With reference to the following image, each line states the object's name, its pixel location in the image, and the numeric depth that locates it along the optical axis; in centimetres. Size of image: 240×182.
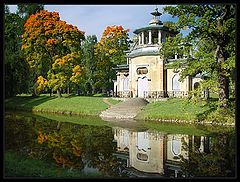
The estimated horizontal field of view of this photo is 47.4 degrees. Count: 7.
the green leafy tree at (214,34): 1545
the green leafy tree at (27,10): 3468
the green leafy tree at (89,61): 4156
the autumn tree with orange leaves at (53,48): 3105
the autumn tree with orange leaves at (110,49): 3888
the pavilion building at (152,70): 2948
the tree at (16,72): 2959
